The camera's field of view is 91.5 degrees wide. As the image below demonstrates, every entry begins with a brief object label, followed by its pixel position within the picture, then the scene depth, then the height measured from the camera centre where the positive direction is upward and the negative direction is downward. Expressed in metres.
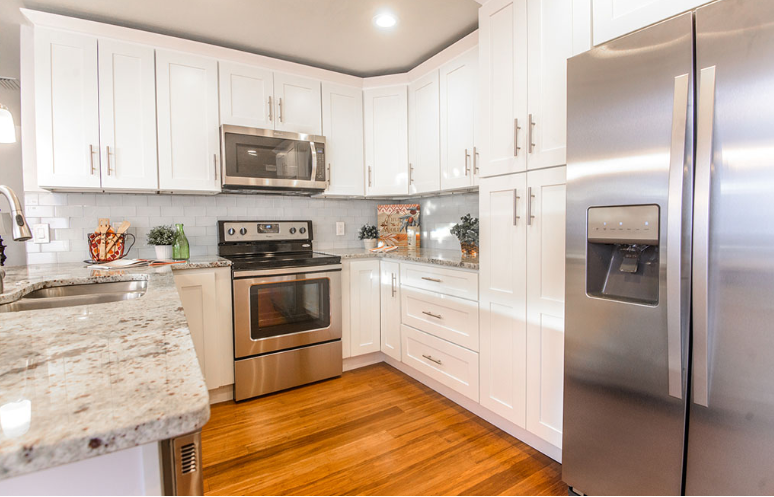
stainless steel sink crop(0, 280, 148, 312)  1.46 -0.25
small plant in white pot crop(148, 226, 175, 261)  2.48 -0.04
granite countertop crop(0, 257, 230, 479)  0.41 -0.21
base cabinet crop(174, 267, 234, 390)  2.32 -0.52
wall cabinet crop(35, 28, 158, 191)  2.16 +0.73
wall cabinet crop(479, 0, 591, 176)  1.59 +0.73
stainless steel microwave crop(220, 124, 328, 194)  2.54 +0.53
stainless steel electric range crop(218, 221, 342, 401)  2.46 -0.54
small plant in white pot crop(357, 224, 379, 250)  3.31 -0.02
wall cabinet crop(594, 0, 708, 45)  1.22 +0.76
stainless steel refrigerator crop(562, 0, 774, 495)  1.02 -0.07
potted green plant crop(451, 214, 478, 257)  2.39 -0.02
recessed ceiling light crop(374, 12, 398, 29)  2.27 +1.32
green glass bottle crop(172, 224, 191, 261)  2.57 -0.09
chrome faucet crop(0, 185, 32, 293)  1.21 +0.06
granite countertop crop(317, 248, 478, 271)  2.21 -0.15
